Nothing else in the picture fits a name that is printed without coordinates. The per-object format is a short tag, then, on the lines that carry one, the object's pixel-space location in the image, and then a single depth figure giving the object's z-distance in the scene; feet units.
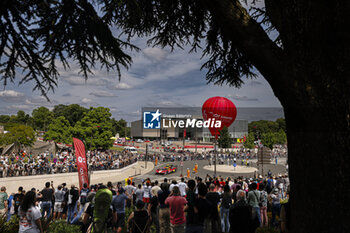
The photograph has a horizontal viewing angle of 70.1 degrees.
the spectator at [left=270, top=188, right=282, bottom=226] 25.67
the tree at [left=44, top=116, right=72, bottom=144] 172.92
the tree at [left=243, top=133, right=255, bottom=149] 184.24
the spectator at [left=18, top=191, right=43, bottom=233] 13.86
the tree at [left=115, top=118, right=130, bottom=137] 391.24
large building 334.03
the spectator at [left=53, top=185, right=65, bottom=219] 28.66
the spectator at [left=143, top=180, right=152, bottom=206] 29.50
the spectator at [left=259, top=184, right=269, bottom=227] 24.58
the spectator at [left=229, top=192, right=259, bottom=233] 11.59
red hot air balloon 181.88
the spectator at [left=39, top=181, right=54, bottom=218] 25.94
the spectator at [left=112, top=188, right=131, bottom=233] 19.60
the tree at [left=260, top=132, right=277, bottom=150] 182.50
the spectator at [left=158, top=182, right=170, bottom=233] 19.36
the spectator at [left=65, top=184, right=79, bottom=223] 27.35
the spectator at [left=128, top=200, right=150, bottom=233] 15.69
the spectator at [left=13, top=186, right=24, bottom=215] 26.86
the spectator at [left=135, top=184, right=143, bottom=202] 28.96
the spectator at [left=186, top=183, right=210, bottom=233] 14.75
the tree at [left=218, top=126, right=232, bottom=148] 179.93
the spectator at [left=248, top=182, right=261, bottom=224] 22.85
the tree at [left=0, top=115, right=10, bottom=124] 501.44
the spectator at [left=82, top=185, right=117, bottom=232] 16.21
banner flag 38.99
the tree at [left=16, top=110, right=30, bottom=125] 403.13
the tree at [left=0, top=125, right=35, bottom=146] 127.44
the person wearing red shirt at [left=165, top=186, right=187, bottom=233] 16.58
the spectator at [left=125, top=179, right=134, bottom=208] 29.42
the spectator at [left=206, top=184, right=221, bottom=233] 15.61
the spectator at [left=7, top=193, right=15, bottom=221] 25.98
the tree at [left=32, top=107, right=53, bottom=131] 374.71
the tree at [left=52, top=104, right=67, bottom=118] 343.87
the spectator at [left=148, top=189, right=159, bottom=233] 21.03
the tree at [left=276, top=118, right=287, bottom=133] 458.05
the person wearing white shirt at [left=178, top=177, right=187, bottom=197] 28.53
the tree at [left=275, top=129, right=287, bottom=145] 270.71
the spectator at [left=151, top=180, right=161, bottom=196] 22.54
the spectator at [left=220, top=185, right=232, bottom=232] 22.83
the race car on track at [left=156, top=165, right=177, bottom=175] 101.60
